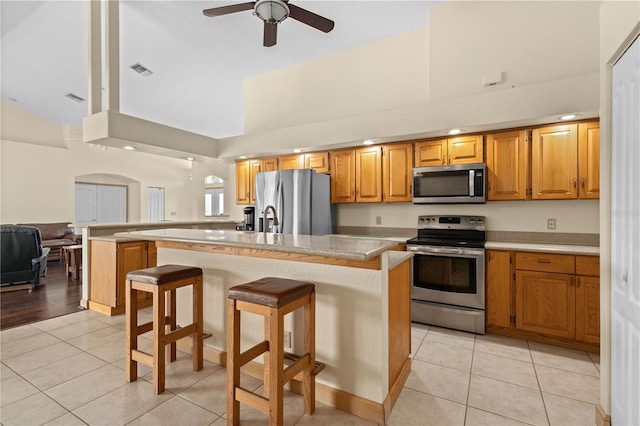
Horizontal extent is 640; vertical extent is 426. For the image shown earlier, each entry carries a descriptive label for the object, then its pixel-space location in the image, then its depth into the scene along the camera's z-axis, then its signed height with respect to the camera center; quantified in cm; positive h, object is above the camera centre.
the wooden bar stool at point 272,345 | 154 -75
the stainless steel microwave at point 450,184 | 321 +30
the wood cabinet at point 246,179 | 483 +52
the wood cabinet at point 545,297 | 257 -79
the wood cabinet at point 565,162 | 279 +47
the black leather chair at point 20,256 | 435 -67
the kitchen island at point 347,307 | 173 -59
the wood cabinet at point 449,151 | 329 +68
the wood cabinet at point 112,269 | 351 -70
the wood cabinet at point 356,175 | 387 +48
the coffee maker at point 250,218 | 468 -11
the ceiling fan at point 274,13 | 241 +166
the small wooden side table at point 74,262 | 523 -90
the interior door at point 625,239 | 132 -13
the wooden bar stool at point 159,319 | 199 -77
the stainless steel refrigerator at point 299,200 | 393 +15
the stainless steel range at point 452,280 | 299 -72
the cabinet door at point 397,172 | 367 +49
